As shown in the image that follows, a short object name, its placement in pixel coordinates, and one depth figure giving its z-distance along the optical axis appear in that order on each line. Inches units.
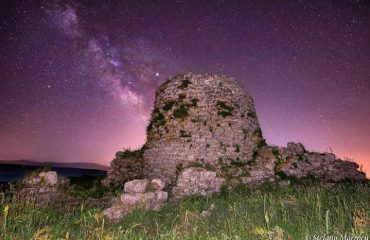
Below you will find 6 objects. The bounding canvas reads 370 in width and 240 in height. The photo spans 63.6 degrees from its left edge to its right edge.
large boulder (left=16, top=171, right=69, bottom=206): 415.8
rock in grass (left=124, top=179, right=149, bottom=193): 407.5
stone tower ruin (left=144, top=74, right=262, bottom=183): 499.8
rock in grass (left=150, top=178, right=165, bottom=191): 423.1
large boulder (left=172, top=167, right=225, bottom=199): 444.8
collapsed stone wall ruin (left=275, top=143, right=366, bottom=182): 516.7
